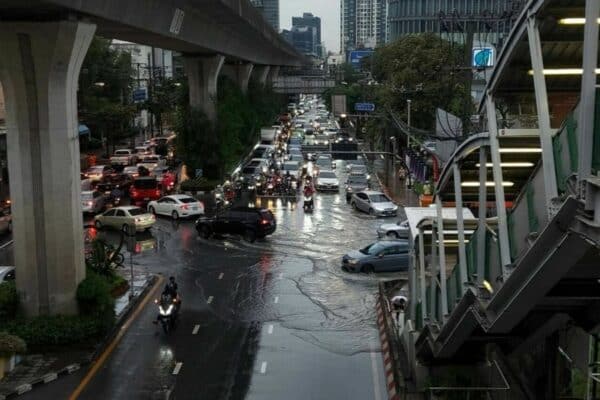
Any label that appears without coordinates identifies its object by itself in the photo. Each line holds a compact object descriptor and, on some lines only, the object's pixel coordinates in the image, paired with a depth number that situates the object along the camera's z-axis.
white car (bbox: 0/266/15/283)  21.48
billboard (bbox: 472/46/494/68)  37.84
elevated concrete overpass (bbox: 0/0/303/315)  17.06
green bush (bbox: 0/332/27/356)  14.94
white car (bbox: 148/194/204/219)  36.44
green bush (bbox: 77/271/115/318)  18.12
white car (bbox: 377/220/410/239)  30.66
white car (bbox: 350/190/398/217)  37.66
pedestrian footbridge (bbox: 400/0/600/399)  6.64
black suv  31.05
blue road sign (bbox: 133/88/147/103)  63.66
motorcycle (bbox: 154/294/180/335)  18.64
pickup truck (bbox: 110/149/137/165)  56.53
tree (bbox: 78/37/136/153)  64.31
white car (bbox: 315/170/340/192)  46.91
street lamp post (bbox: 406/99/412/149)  52.73
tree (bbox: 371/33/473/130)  53.32
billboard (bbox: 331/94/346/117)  80.94
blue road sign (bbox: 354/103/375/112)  60.44
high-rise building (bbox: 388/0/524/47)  28.62
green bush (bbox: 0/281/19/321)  17.75
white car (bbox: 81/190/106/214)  37.00
